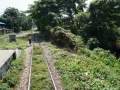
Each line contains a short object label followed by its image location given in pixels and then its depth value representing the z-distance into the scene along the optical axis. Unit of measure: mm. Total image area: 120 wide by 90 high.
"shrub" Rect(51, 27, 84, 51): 22131
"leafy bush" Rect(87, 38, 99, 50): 24033
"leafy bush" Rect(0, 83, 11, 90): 9512
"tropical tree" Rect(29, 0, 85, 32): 41222
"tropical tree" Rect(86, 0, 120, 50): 26031
